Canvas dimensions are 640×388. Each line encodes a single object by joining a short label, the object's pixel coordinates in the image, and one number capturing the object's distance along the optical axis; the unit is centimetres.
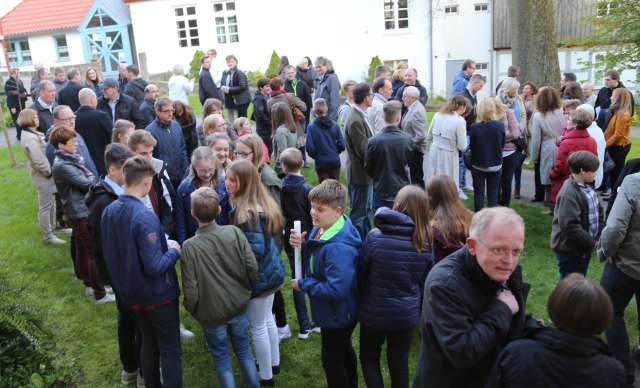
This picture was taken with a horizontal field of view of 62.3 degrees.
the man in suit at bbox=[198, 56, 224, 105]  1127
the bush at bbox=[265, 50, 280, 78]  2514
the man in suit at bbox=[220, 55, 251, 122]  1152
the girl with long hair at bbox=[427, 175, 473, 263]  395
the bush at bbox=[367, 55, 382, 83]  2459
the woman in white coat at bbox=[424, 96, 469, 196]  743
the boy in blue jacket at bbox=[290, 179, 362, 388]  358
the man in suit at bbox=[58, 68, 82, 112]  1028
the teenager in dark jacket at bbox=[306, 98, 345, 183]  750
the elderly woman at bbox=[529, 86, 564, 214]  780
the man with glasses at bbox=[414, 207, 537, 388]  244
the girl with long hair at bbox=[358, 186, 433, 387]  349
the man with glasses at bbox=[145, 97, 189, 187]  662
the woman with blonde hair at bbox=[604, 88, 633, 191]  786
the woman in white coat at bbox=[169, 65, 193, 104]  1079
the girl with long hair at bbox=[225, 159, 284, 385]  409
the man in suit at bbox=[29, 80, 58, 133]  895
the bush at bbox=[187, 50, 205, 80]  2583
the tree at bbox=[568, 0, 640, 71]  703
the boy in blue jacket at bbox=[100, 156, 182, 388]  357
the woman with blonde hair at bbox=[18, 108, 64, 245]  702
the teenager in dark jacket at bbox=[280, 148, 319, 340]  502
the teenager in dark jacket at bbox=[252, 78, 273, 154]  1004
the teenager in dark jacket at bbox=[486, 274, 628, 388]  222
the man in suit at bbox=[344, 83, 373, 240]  707
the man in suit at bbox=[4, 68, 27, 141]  1331
